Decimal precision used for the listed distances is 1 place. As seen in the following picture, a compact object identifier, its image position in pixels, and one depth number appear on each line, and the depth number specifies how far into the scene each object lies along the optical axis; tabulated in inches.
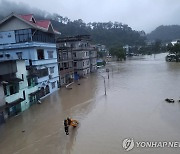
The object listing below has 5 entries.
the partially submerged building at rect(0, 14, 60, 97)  1274.6
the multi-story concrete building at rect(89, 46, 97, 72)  2503.7
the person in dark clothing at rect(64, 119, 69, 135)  758.7
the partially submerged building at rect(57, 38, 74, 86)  1766.0
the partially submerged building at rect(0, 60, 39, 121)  913.5
